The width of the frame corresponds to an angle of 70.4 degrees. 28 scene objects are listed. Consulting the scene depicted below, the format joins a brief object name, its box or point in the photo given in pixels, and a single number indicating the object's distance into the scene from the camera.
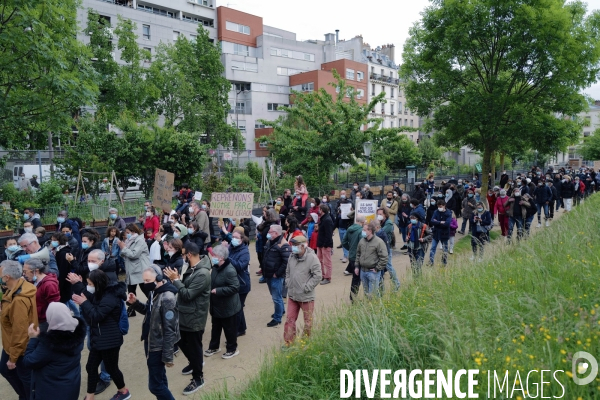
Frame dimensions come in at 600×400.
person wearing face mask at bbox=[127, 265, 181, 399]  4.86
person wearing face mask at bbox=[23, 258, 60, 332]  5.53
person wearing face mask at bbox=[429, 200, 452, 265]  10.27
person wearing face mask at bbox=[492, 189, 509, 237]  12.74
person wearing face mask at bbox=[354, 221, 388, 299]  7.35
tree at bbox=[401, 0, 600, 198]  16.31
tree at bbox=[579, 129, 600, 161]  54.12
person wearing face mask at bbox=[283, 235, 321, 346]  6.35
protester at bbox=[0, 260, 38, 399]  4.95
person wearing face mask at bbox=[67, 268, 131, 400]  4.93
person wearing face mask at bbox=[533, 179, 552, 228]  15.21
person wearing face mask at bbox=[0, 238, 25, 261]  7.89
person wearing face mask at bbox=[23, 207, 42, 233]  11.83
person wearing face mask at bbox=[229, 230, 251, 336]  7.13
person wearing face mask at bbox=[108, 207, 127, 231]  11.09
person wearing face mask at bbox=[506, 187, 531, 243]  12.48
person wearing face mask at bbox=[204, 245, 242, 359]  6.10
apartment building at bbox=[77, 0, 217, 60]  41.99
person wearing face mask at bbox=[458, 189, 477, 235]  12.65
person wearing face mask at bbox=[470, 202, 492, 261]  10.99
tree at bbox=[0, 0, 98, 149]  10.62
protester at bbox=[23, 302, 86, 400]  4.21
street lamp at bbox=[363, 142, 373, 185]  18.50
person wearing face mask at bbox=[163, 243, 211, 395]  5.43
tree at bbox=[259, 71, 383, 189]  20.25
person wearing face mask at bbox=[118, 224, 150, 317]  8.20
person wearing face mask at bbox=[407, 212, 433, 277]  9.81
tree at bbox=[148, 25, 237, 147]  33.50
